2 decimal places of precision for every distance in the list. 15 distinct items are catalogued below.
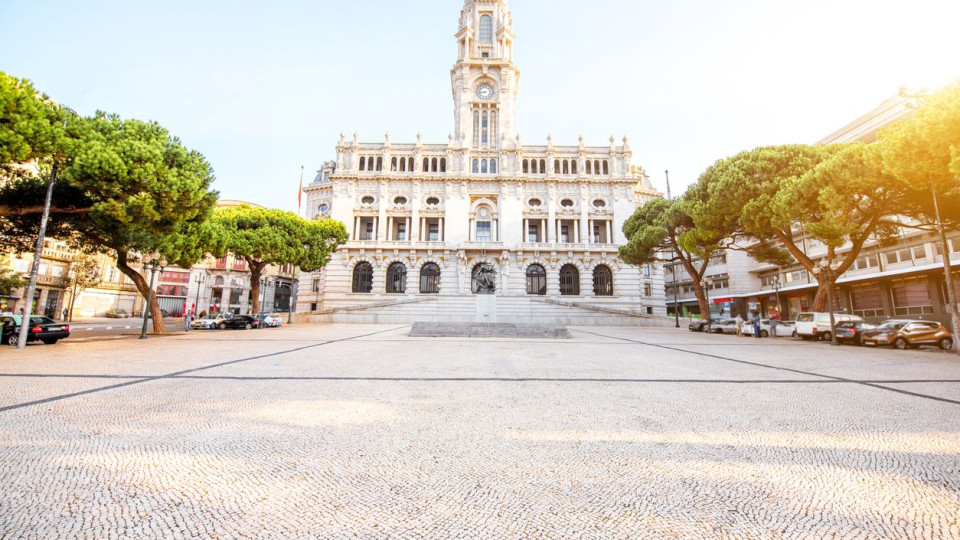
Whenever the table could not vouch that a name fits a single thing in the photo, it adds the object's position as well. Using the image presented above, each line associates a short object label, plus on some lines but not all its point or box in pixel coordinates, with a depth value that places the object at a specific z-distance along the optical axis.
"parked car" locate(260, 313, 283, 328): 28.44
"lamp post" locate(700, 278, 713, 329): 45.23
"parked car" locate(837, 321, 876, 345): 16.45
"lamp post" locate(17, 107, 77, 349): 11.64
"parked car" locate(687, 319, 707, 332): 25.98
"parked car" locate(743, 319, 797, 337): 21.94
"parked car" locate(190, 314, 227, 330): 25.47
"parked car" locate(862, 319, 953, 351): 15.20
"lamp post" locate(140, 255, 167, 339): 16.54
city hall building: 38.19
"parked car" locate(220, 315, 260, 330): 26.15
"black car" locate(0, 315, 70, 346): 13.62
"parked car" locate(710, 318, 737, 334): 24.89
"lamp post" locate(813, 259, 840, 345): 16.22
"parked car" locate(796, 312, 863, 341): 18.39
